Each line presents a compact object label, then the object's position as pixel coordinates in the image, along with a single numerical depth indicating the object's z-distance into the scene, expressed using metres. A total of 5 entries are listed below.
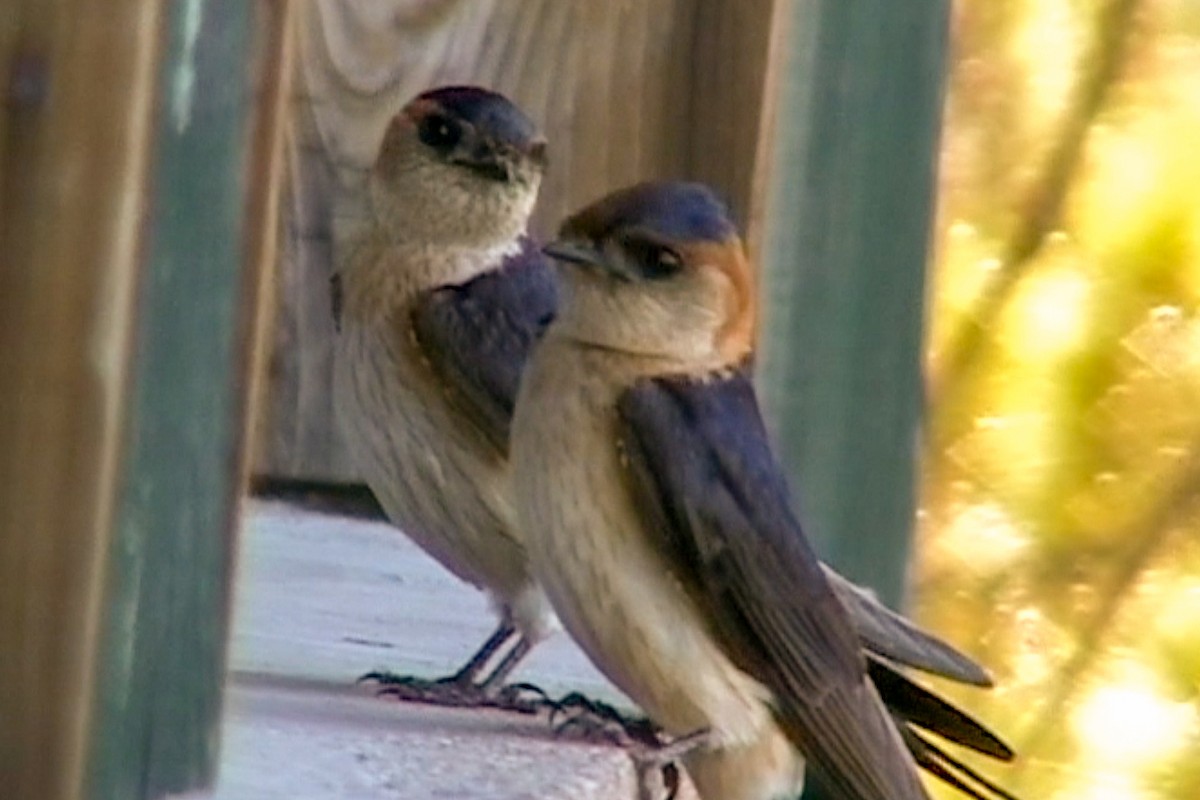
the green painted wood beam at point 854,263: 4.91
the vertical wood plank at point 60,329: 2.27
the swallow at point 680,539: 3.80
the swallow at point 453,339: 4.57
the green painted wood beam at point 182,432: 2.42
